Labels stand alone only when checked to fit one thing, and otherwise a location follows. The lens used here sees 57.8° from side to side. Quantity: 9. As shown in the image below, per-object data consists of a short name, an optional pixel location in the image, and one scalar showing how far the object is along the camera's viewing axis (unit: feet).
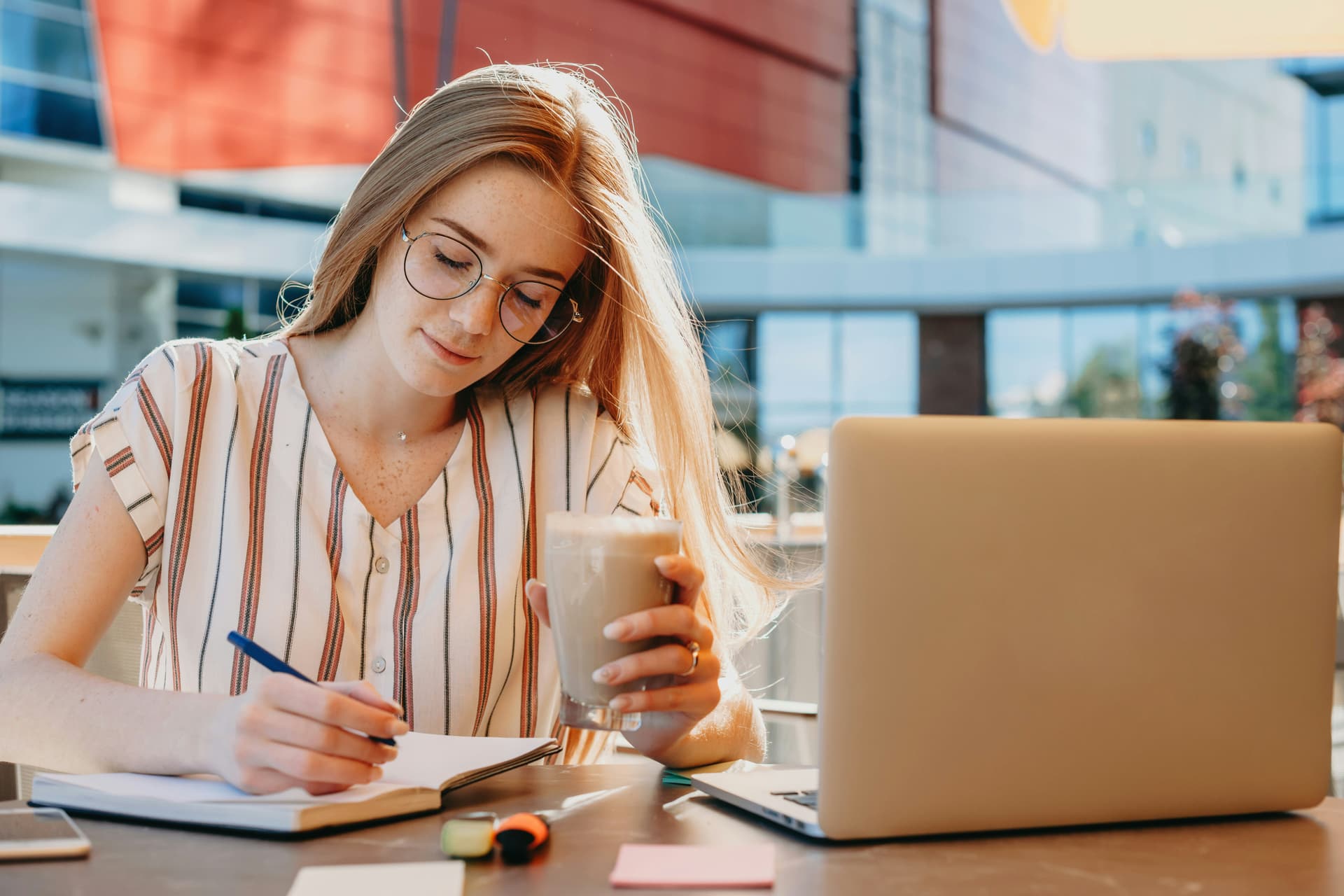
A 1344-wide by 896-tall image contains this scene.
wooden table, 2.42
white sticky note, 2.32
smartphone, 2.55
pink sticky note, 2.42
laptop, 2.58
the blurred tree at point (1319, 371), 40.65
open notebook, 2.74
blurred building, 25.85
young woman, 4.34
